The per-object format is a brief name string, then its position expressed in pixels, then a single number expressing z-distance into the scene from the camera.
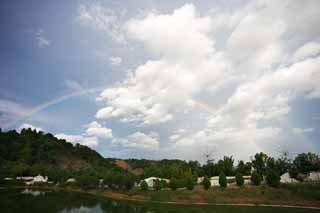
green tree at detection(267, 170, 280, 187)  59.81
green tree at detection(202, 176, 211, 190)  60.38
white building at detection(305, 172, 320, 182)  71.89
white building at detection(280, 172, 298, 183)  72.66
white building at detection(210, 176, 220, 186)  71.59
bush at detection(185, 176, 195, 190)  60.72
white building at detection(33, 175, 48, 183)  101.45
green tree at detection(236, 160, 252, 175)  81.13
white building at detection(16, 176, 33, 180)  100.81
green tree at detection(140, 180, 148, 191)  64.44
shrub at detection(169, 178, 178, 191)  63.03
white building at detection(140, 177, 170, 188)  77.62
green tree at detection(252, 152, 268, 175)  80.94
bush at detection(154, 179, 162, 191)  63.09
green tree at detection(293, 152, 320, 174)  75.41
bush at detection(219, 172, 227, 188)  60.75
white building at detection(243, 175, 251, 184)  70.66
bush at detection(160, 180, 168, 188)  65.97
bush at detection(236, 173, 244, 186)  60.72
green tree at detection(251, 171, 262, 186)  61.16
